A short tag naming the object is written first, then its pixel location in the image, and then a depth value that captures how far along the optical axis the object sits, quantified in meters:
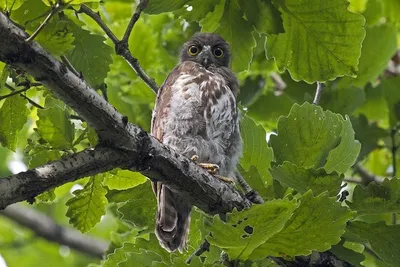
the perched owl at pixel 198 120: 9.27
